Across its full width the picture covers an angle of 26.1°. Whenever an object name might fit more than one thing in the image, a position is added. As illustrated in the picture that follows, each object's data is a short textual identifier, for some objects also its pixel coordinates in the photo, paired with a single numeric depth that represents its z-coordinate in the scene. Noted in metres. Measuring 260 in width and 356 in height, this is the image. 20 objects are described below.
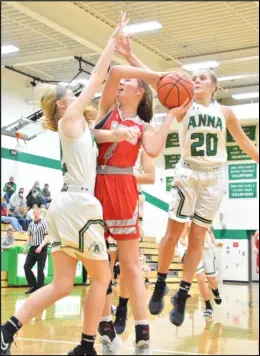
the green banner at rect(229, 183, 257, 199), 23.97
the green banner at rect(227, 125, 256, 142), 23.53
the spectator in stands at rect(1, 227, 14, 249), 10.29
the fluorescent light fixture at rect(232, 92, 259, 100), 20.62
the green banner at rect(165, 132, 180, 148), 14.16
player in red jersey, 4.02
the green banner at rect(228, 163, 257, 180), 23.86
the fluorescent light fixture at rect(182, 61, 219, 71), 17.11
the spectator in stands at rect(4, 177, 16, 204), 16.61
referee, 12.45
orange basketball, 4.30
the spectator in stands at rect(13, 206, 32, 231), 15.65
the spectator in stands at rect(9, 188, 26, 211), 16.25
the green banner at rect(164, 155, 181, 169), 14.56
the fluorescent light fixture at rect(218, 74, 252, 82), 19.23
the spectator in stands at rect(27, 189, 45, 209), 16.44
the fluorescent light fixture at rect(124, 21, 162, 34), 14.28
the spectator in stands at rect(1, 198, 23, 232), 13.88
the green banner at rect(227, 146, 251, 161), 23.86
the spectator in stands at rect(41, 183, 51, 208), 17.58
